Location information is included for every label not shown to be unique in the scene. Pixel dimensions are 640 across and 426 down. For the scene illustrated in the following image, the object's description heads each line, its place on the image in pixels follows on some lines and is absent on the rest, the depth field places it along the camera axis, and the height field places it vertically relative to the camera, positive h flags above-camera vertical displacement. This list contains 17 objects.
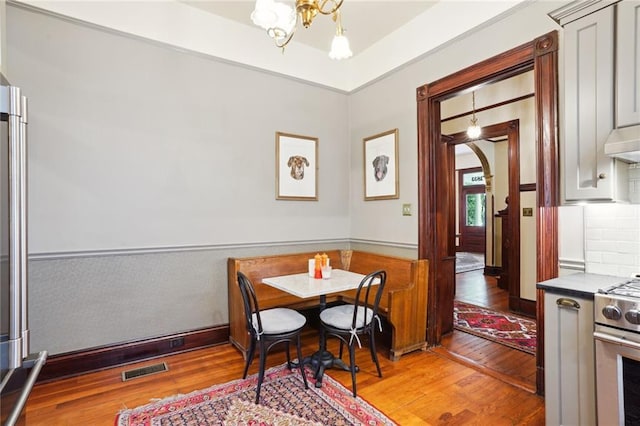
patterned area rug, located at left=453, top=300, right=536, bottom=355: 3.23 -1.32
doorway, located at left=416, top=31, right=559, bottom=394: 2.21 +0.36
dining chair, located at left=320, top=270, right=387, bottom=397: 2.33 -0.84
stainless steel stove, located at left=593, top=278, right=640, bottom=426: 1.45 -0.68
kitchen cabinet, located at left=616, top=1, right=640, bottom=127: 1.64 +0.78
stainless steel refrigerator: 1.05 -0.08
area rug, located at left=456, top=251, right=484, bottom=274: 7.62 -1.34
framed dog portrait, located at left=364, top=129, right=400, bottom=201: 3.47 +0.54
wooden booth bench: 2.86 -0.80
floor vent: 2.56 -1.31
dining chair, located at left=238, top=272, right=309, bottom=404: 2.28 -0.85
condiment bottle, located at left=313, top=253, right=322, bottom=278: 2.73 -0.47
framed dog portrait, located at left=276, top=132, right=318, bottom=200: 3.60 +0.55
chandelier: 1.60 +1.05
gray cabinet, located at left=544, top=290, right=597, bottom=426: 1.62 -0.80
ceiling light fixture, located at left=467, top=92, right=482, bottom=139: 4.25 +1.14
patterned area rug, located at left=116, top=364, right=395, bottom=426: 2.00 -1.31
